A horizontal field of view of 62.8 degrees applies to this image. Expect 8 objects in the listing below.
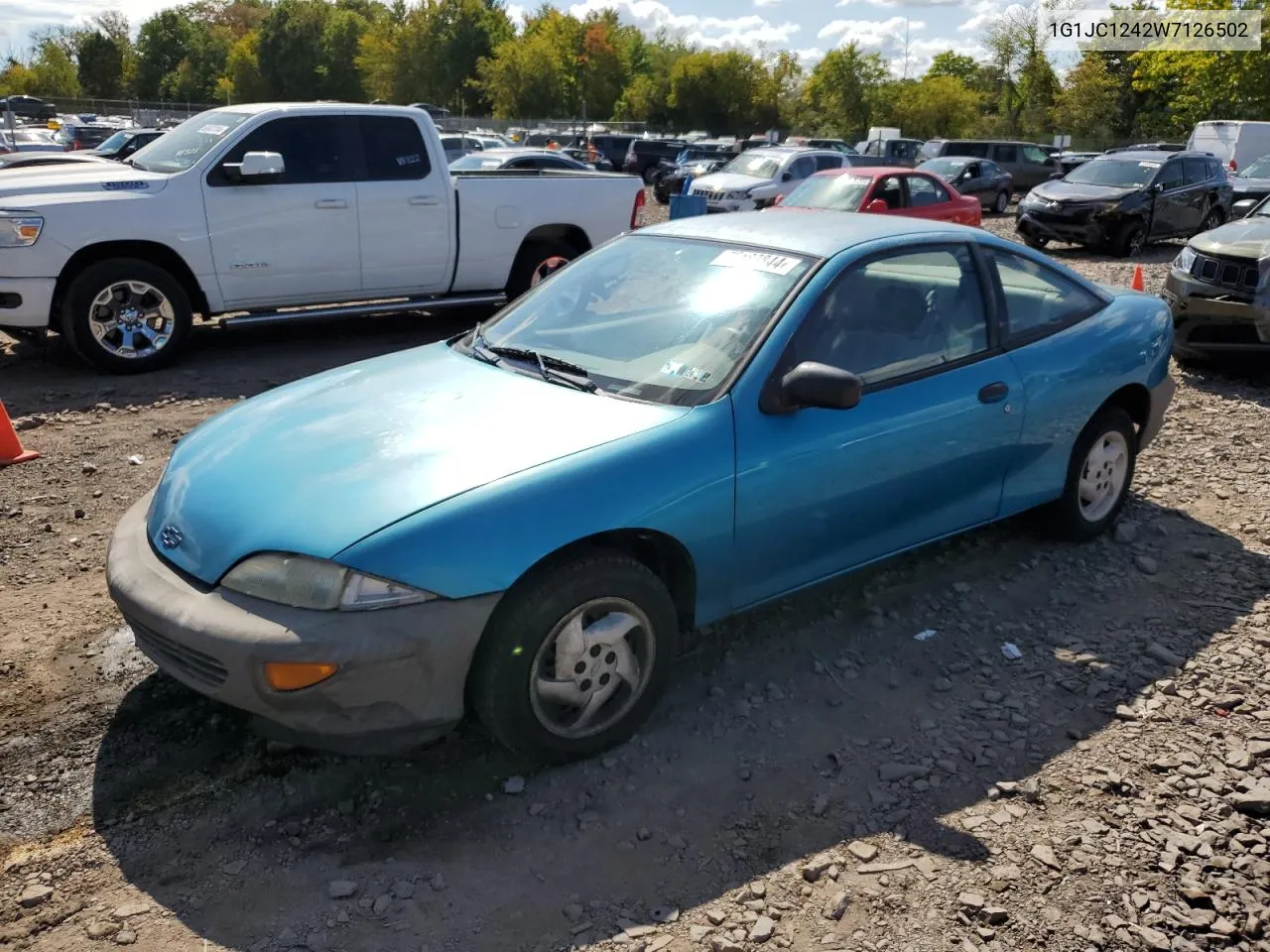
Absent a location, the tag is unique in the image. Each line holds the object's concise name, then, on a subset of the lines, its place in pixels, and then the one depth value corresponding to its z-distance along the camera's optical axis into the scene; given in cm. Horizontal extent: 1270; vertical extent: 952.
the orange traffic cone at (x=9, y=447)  602
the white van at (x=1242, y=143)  2811
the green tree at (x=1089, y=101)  5659
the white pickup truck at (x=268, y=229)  757
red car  1444
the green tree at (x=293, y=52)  7675
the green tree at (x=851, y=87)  6331
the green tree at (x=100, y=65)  8981
